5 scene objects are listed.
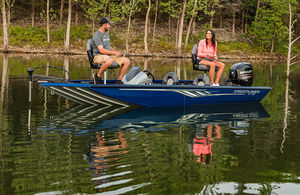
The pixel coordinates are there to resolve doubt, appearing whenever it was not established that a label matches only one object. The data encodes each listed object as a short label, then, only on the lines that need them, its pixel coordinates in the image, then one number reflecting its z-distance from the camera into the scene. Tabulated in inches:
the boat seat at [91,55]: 421.6
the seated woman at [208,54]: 470.3
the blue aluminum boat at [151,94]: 415.2
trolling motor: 406.6
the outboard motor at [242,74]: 482.6
